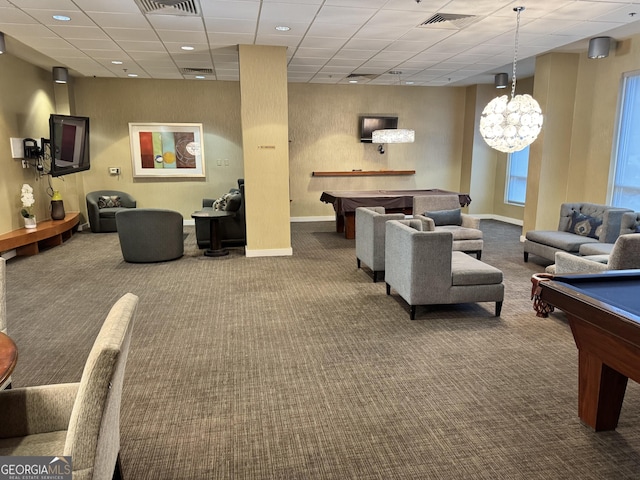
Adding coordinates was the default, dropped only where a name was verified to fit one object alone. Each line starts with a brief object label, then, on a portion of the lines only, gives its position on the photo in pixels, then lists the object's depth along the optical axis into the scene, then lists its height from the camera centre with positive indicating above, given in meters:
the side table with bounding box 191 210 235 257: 6.66 -1.07
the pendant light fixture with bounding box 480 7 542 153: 4.68 +0.46
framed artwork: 9.45 +0.28
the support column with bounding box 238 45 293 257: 6.35 +0.23
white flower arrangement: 6.96 -0.57
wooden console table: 6.35 -1.15
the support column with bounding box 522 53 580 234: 7.21 +0.35
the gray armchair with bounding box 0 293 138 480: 1.31 -0.88
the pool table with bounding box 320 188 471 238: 7.57 -0.65
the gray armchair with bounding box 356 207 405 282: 5.19 -0.88
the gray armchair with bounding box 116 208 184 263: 6.15 -1.00
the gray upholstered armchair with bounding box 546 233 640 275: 3.54 -0.77
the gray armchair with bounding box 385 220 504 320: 3.98 -1.03
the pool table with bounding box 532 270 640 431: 2.10 -0.86
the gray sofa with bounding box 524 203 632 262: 5.50 -0.88
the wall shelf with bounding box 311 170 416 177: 10.20 -0.22
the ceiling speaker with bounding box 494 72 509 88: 8.88 +1.70
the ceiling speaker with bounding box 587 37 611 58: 6.20 +1.66
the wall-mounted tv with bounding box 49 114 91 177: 7.01 +0.31
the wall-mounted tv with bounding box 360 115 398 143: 10.16 +0.91
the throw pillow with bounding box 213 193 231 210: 7.14 -0.67
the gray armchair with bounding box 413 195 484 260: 6.33 -0.83
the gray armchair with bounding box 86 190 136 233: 8.73 -0.92
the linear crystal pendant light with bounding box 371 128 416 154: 8.80 +0.55
